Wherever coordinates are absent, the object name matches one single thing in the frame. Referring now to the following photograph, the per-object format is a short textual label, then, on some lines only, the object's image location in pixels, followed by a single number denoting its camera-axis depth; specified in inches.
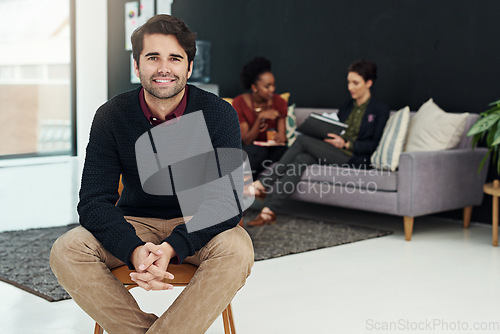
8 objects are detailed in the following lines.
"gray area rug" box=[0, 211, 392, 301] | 120.0
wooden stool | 74.4
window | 188.4
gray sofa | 164.9
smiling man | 70.1
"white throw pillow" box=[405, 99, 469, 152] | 176.1
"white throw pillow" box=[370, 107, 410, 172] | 172.4
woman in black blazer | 182.2
